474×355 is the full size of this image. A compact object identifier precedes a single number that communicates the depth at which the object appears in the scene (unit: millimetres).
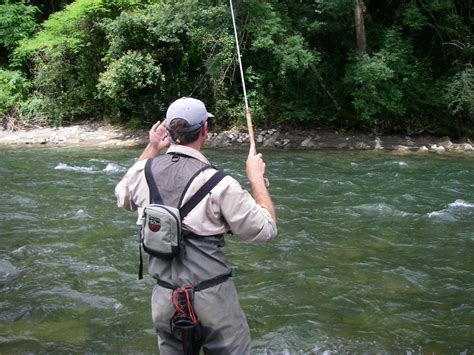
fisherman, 2141
